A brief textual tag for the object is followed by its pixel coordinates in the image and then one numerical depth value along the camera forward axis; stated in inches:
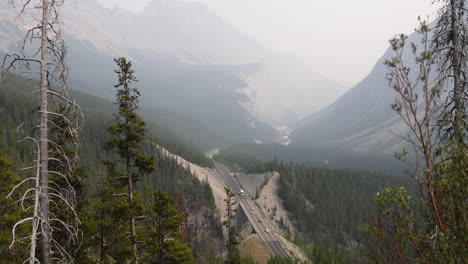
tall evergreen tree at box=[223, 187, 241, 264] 1284.4
